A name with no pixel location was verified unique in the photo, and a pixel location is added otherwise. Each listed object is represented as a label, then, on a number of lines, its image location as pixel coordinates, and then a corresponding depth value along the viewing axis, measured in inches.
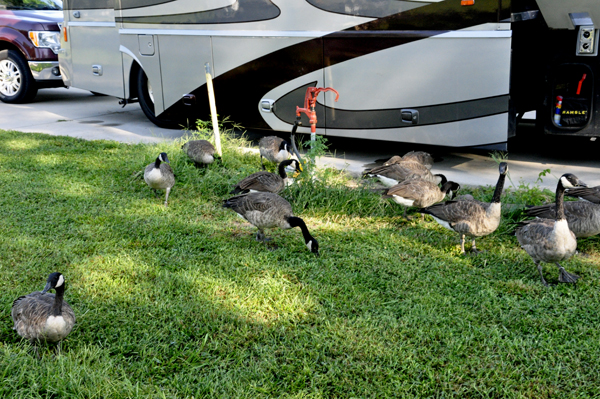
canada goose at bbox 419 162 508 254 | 207.0
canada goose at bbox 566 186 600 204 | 224.4
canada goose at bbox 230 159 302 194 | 260.7
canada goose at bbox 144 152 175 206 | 267.0
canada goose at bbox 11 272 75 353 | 147.3
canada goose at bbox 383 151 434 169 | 290.5
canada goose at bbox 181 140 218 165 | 304.8
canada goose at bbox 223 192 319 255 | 216.8
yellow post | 310.7
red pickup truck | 515.2
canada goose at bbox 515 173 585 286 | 181.8
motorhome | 289.0
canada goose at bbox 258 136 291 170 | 315.9
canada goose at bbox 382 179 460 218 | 237.9
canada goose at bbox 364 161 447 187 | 266.4
